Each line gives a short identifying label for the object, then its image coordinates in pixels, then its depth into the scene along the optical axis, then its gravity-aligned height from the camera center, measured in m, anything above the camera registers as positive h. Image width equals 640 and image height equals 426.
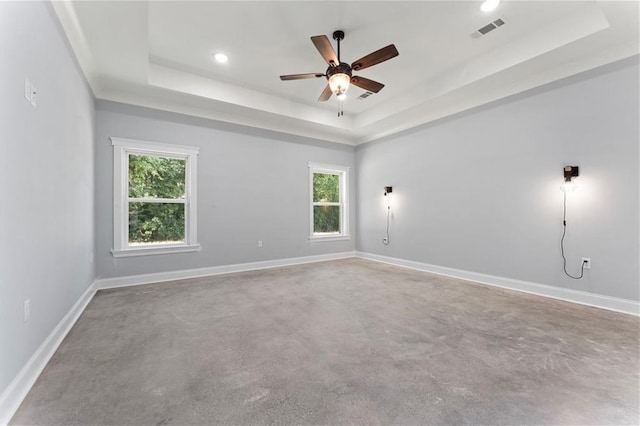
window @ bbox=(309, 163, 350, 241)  6.44 +0.22
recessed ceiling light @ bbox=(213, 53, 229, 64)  3.75 +2.13
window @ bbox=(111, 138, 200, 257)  4.28 +0.23
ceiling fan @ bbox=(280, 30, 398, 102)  2.79 +1.62
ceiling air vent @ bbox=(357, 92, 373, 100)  4.91 +2.11
